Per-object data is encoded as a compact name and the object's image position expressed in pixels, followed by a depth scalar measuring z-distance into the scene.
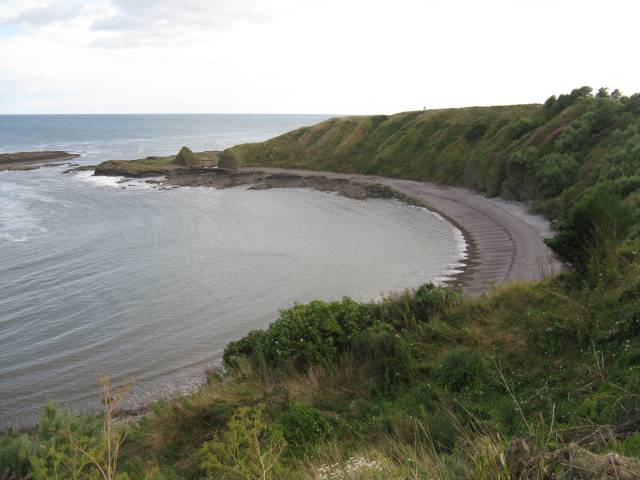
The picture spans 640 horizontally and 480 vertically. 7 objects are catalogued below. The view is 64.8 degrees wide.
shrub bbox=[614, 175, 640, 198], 23.83
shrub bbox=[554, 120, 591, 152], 37.69
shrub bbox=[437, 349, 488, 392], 9.16
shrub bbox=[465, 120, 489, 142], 52.59
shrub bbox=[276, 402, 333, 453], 8.01
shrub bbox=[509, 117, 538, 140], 46.28
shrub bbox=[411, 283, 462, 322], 12.95
